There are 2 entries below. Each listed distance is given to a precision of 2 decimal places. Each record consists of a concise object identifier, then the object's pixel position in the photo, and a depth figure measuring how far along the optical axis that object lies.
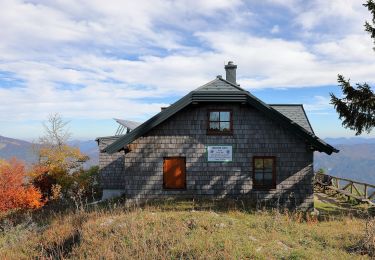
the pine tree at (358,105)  13.74
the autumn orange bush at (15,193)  23.31
